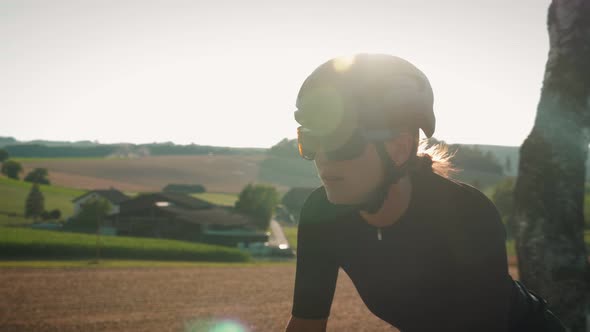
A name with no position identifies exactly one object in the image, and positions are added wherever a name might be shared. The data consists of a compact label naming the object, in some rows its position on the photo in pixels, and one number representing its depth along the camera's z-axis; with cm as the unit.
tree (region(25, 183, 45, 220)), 6600
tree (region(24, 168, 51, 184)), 9712
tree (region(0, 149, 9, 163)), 11900
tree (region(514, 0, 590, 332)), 523
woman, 222
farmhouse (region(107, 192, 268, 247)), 5906
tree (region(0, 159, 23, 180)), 10019
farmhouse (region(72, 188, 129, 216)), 7282
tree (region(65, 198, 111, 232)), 6000
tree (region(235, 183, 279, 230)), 7225
